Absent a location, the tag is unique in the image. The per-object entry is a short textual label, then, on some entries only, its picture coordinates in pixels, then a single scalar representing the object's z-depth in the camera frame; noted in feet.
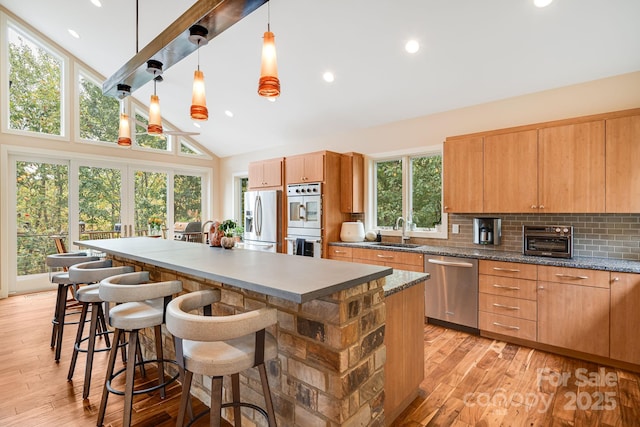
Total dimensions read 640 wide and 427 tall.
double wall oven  14.97
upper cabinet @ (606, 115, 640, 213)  8.57
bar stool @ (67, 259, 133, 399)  7.16
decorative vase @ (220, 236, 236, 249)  8.41
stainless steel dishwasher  10.62
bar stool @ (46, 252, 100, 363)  8.79
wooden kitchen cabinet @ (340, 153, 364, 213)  15.21
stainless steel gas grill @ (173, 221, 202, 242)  16.11
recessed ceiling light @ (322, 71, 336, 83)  12.85
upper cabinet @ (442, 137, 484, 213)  11.25
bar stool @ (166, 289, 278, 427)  3.88
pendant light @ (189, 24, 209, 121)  7.12
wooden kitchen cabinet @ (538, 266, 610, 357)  8.45
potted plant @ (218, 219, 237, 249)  8.41
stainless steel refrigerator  16.63
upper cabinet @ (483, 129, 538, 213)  10.14
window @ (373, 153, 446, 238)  13.67
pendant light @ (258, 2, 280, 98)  5.66
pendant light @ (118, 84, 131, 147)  10.03
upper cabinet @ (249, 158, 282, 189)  17.11
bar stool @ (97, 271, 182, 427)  5.50
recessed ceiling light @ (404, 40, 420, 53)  10.35
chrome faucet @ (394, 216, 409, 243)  13.96
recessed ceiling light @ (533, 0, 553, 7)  8.05
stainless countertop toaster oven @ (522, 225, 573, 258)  9.57
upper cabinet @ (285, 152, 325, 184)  14.88
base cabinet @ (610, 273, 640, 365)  8.04
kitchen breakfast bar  4.43
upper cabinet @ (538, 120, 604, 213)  9.05
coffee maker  11.62
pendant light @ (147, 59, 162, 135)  8.80
